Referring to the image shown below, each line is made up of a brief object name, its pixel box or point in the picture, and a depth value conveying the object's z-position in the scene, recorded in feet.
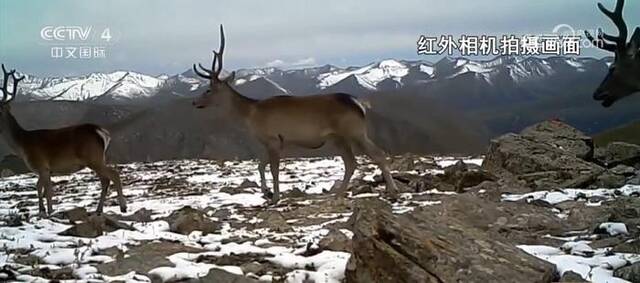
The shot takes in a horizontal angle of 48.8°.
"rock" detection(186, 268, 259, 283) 21.03
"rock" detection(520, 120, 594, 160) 52.08
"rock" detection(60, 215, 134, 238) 27.73
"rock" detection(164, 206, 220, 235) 30.01
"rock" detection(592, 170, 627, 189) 40.75
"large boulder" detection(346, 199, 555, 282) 19.24
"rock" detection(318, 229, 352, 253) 24.77
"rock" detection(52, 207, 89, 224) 32.09
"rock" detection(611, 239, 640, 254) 23.49
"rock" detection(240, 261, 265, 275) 22.65
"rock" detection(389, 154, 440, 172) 55.98
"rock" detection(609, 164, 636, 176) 44.63
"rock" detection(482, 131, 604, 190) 42.83
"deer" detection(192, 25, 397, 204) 42.73
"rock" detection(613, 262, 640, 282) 20.44
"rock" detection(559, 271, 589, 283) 19.97
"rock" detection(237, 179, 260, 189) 48.43
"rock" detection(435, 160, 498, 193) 43.50
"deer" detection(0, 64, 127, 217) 39.34
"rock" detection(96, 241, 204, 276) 22.39
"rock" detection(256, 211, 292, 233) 30.87
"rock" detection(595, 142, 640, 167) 52.85
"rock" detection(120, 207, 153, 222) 34.17
